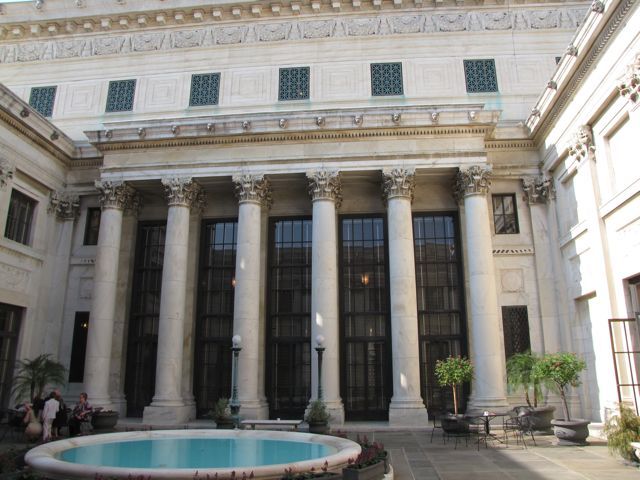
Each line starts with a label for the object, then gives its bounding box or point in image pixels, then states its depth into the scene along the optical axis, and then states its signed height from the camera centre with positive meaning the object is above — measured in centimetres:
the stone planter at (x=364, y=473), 891 -175
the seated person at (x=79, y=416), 1714 -151
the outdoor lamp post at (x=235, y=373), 1869 -12
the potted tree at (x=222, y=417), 1809 -160
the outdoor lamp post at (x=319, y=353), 1907 +61
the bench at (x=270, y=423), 1692 -170
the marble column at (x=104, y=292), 2098 +311
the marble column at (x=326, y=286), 1981 +325
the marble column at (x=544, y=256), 2114 +474
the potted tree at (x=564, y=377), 1516 -17
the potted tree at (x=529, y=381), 1761 -34
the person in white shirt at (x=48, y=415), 1608 -140
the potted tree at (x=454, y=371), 1859 -1
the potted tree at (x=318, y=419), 1722 -158
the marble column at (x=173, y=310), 2045 +237
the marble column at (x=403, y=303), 1934 +256
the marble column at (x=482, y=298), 1930 +274
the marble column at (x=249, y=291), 2025 +312
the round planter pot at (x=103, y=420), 1781 -170
